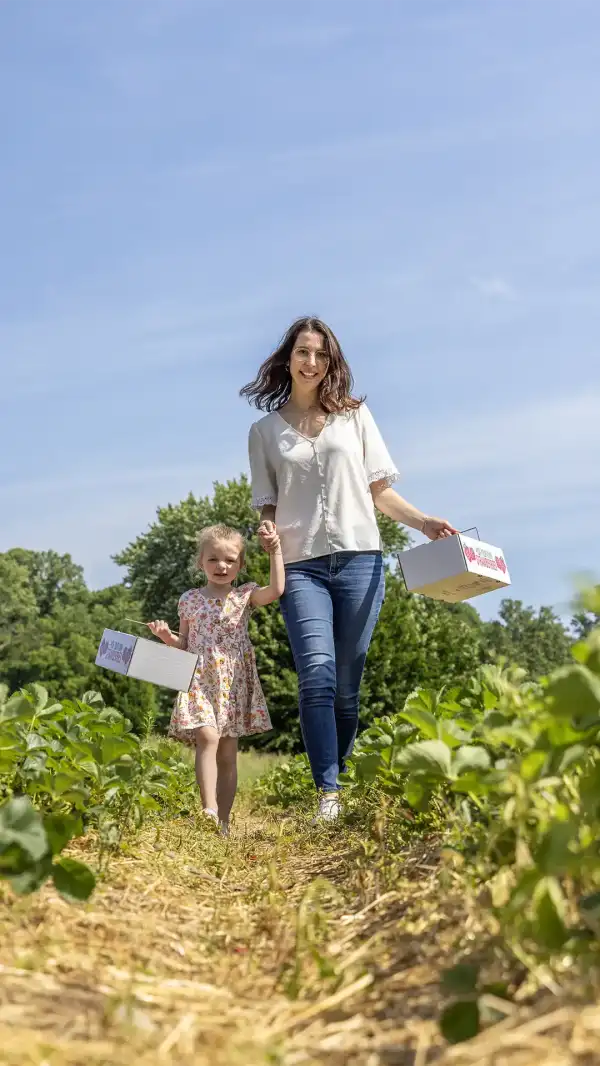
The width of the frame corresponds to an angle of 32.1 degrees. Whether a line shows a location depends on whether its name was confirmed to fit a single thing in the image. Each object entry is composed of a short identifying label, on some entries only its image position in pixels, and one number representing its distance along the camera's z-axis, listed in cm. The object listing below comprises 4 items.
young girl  495
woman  455
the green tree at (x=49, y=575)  4347
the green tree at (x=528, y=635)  4275
